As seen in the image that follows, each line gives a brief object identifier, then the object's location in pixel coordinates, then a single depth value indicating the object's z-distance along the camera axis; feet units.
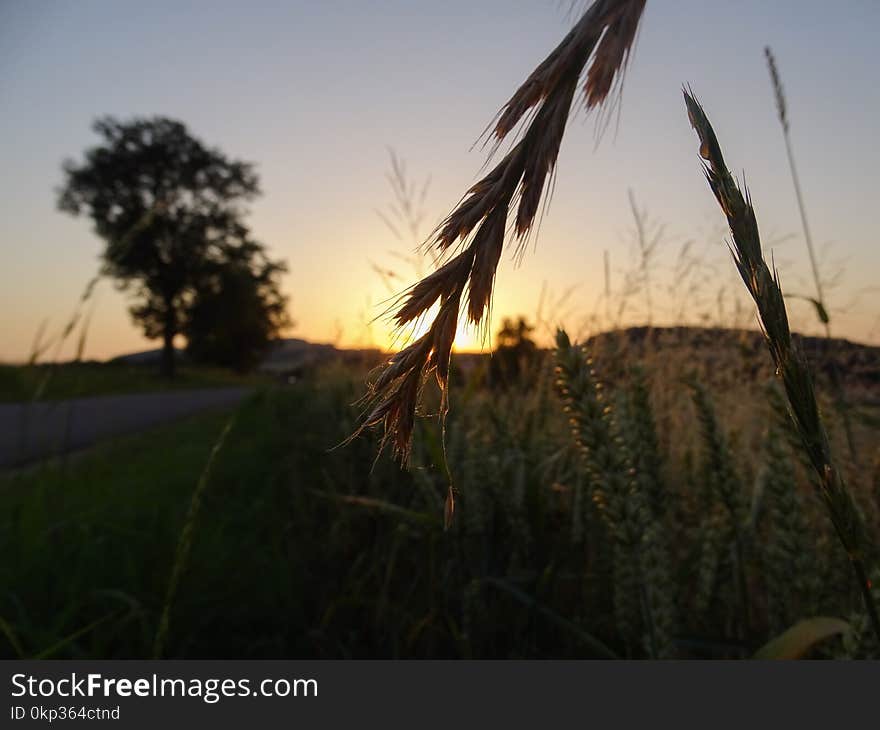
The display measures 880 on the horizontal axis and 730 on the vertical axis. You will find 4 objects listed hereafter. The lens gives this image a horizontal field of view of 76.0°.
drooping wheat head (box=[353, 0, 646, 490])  0.36
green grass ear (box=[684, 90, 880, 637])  0.43
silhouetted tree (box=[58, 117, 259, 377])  103.52
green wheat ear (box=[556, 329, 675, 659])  0.96
